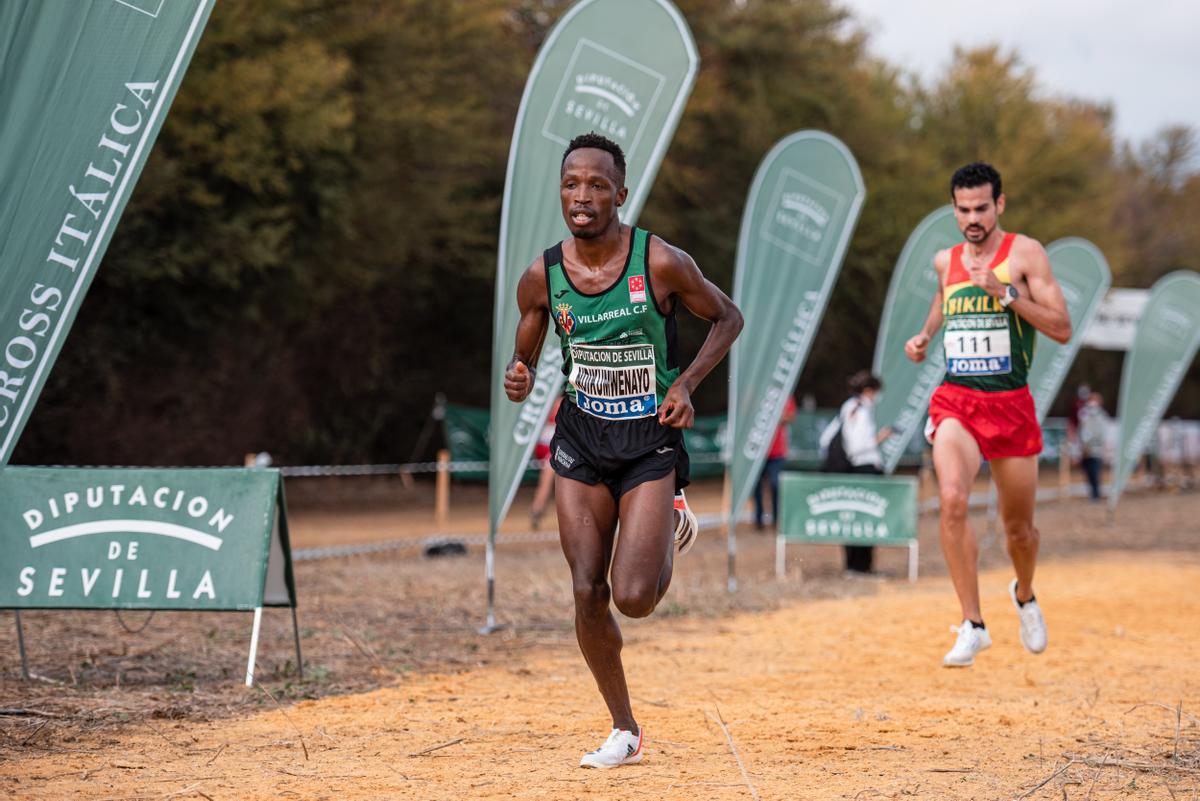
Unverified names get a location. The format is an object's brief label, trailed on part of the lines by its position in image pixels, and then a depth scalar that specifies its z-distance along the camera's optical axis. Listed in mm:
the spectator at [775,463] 34562
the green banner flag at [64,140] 10672
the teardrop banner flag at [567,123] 17281
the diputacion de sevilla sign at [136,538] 12820
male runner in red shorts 13805
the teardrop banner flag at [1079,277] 34000
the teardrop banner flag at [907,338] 28687
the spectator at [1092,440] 48562
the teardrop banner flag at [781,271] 22641
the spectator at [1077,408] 50984
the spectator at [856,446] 26172
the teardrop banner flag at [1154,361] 39156
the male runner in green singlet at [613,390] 9883
